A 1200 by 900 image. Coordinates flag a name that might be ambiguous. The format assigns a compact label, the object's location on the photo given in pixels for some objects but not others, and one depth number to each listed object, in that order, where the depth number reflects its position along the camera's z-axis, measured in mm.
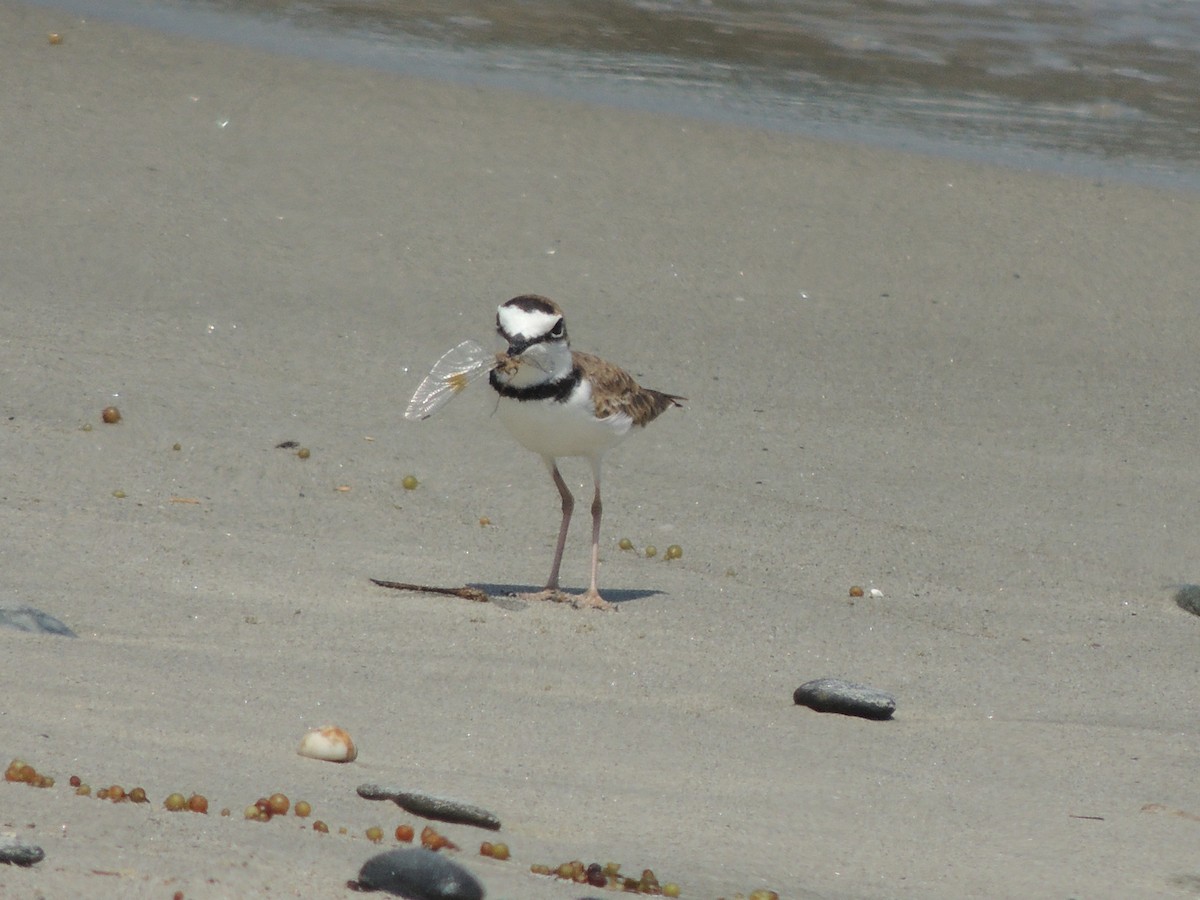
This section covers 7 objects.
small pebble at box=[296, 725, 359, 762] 6875
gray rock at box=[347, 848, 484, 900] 5457
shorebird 9117
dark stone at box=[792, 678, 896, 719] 8453
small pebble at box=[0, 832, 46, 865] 5105
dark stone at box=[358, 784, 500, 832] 6246
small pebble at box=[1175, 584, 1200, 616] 11055
